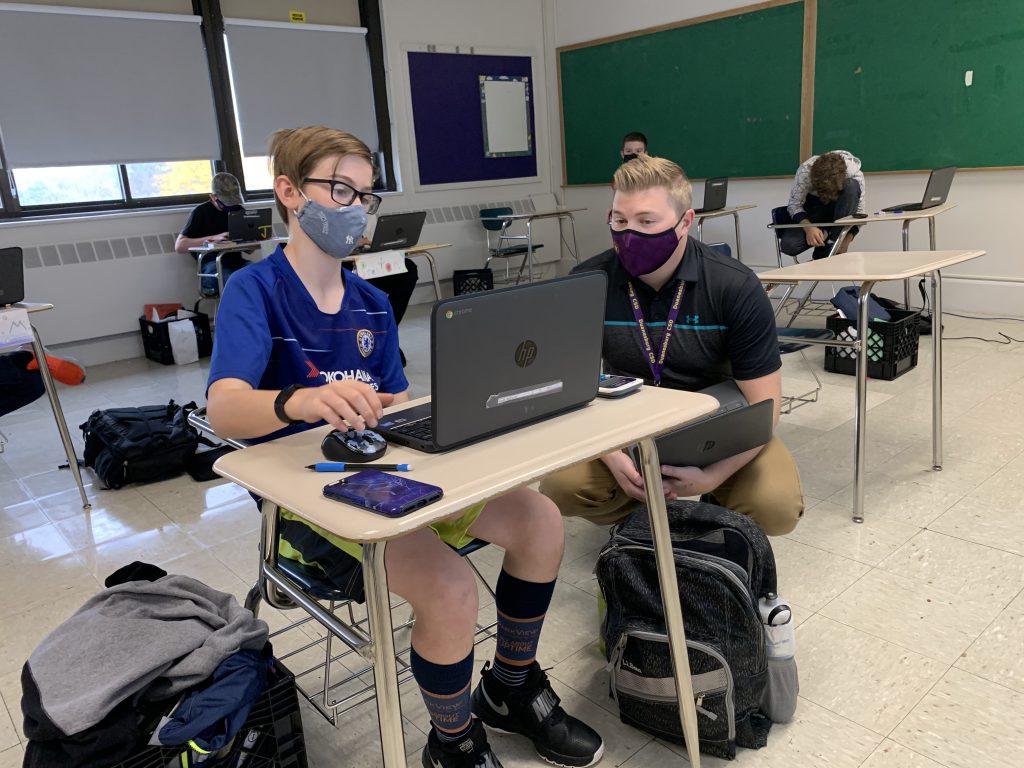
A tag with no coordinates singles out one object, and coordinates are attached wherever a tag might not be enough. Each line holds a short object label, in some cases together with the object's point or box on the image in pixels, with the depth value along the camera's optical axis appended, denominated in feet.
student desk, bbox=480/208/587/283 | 19.77
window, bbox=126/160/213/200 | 17.87
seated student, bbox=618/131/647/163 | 20.80
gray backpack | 4.56
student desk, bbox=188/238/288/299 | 15.31
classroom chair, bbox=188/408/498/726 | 4.16
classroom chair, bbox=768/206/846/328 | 16.80
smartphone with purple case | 2.81
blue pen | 3.34
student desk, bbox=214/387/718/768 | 2.90
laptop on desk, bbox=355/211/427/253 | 13.12
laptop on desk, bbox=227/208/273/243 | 15.59
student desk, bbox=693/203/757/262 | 18.26
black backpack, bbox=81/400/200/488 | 9.77
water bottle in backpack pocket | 4.77
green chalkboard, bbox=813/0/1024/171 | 15.56
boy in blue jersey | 3.91
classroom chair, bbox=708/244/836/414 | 8.83
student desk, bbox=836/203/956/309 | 13.64
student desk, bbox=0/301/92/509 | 8.88
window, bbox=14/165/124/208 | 16.49
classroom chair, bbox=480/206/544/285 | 22.19
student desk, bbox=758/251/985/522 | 7.32
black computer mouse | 3.39
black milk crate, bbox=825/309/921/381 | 11.81
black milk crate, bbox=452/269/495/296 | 21.52
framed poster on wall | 23.48
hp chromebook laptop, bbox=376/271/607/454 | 3.14
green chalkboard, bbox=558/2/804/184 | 19.10
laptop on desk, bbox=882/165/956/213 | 14.65
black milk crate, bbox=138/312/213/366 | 16.87
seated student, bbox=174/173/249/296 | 16.56
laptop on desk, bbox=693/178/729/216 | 18.60
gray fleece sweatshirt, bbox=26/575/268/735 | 3.63
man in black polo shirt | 5.55
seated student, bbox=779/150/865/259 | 15.51
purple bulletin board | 22.09
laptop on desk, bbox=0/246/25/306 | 8.64
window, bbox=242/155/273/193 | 19.36
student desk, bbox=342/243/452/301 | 13.59
